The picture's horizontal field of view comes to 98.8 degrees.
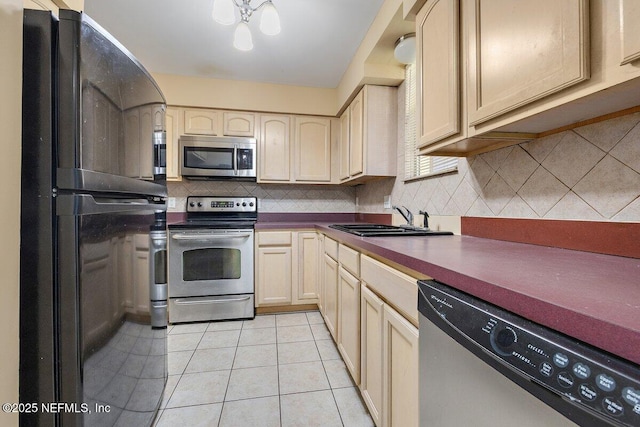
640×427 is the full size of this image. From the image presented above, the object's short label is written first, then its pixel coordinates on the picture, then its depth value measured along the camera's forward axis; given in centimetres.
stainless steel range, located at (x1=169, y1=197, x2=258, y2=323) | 240
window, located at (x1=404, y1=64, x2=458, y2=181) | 191
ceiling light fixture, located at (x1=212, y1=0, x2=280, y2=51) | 142
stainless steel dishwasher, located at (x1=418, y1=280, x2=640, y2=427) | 35
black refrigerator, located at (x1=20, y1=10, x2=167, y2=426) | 73
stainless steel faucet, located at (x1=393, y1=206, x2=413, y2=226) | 190
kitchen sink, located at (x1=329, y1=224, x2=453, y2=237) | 147
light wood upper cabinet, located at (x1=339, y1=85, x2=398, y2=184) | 226
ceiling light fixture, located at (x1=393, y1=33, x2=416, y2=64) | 175
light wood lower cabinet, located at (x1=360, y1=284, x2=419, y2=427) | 89
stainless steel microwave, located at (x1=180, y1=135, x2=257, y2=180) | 271
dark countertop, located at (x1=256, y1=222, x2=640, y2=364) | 38
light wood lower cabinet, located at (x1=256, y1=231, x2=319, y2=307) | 260
